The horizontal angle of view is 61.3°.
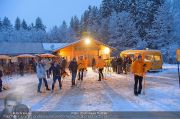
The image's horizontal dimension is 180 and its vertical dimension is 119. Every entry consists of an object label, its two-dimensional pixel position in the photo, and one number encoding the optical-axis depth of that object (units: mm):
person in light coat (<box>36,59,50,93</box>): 7339
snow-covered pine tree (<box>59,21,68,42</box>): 45202
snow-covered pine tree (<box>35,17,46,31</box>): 57663
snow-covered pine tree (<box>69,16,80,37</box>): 48880
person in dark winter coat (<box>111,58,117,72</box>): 14609
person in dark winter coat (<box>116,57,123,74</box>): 13827
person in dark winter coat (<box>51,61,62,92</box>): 7516
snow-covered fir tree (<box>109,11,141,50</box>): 29382
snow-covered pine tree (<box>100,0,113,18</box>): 35467
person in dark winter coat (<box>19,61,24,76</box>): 14372
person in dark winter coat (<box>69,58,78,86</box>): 8508
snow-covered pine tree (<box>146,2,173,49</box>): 27020
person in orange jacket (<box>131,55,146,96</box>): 6329
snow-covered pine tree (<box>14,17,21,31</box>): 57113
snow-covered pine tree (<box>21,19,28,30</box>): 56572
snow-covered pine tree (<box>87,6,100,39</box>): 34849
